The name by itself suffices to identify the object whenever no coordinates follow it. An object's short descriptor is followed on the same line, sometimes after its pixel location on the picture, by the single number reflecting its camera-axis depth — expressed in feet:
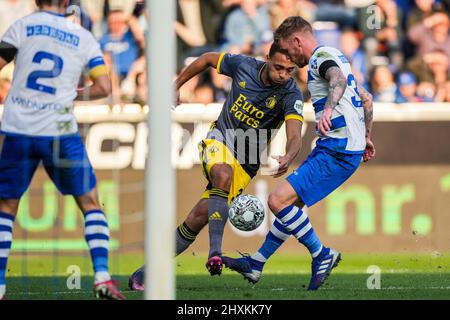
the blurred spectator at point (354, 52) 47.21
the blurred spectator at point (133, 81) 45.57
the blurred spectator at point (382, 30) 47.75
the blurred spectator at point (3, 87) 45.83
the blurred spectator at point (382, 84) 46.93
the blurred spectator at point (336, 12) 48.07
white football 30.37
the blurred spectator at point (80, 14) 38.20
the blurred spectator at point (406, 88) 46.68
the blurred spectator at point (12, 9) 47.16
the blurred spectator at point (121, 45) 46.09
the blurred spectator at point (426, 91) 46.57
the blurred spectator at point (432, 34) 48.01
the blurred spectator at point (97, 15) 46.88
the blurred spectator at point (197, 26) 47.62
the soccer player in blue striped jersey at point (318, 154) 29.04
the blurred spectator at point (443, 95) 46.37
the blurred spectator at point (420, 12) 48.29
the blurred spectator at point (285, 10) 47.70
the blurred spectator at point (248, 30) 47.47
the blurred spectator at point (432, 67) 47.32
